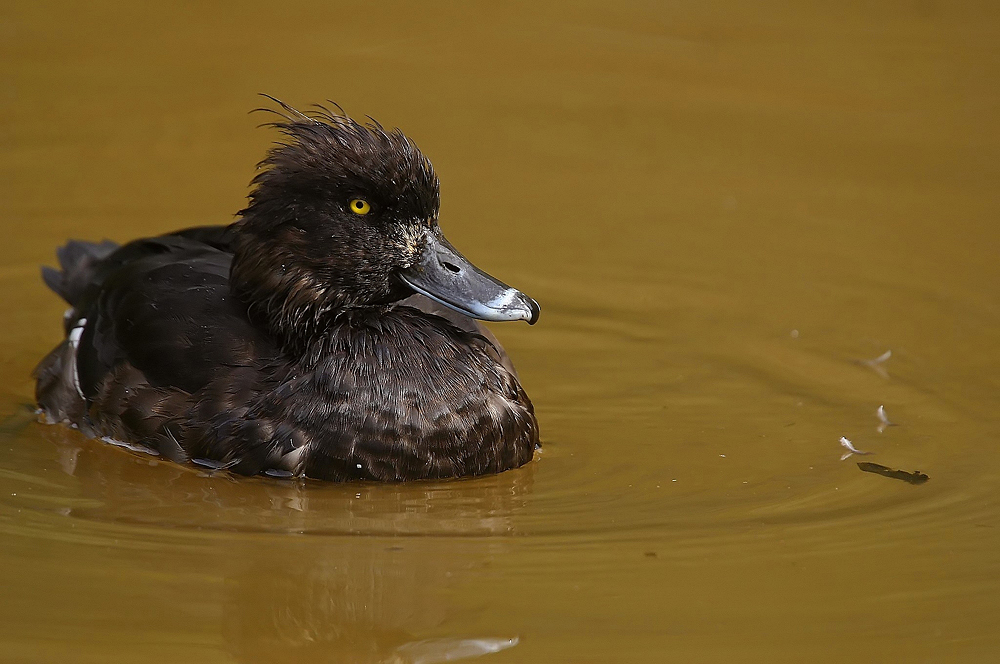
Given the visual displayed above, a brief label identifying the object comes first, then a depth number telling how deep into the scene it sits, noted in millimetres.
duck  10727
